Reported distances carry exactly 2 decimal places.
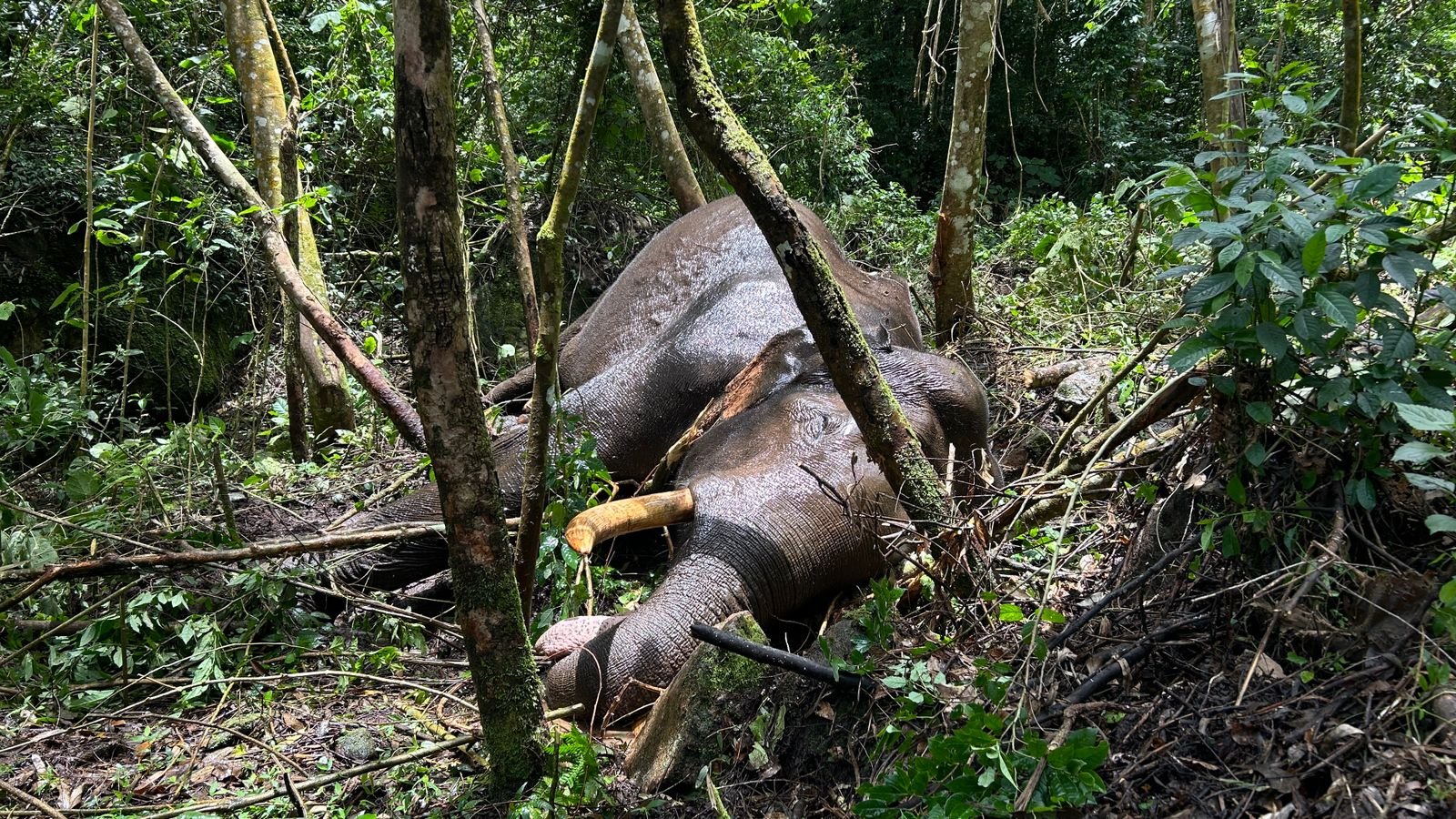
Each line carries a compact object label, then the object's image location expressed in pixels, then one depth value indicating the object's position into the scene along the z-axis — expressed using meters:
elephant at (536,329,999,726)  3.55
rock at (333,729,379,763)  3.39
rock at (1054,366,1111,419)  5.36
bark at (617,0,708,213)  7.50
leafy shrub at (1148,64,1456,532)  2.20
